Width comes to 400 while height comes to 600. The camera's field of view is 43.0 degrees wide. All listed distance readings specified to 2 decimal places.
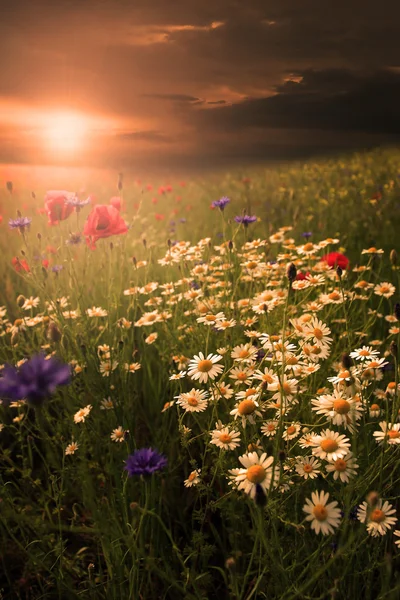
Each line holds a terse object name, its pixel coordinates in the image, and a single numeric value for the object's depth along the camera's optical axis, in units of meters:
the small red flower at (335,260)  2.29
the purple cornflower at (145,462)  1.00
